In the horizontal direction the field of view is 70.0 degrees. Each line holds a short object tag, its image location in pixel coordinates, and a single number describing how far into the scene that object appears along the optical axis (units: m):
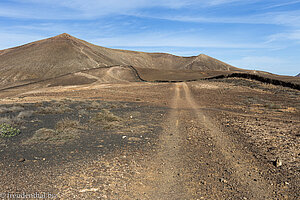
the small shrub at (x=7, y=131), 9.73
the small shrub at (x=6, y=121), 11.80
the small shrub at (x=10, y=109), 15.51
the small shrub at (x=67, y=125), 10.71
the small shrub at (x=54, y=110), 15.24
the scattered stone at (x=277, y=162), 6.48
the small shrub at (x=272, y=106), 17.64
